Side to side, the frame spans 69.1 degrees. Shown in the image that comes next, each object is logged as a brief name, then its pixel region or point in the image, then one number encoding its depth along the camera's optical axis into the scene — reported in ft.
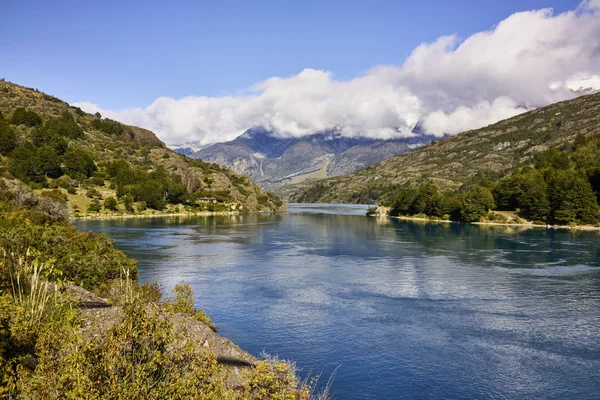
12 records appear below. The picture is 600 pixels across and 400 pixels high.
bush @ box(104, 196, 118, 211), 543.39
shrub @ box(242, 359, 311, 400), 51.34
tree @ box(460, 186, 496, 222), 577.84
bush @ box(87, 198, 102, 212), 523.29
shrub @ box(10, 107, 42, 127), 635.74
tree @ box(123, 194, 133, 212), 570.05
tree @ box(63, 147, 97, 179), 579.19
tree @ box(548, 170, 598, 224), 501.56
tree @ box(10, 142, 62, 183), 522.47
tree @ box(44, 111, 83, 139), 629.72
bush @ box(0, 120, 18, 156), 551.59
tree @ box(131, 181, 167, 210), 598.75
